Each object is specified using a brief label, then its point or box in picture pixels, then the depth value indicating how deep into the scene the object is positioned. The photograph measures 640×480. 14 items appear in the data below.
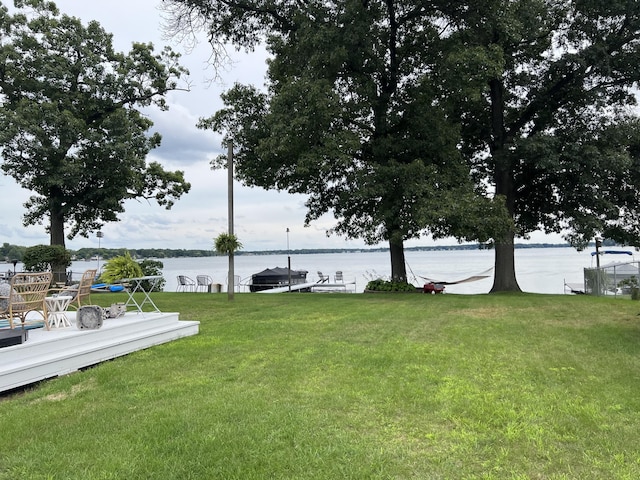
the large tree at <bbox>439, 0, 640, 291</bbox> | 13.54
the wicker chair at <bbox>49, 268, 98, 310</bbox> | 6.53
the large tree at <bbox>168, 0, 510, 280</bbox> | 12.96
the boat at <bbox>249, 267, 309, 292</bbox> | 25.94
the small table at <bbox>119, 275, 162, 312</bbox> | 6.79
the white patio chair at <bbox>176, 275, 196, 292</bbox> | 22.39
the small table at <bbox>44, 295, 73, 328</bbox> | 5.70
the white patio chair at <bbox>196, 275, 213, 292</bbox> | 22.37
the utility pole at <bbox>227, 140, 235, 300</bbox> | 12.07
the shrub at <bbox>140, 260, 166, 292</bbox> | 17.81
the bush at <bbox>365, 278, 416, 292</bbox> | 15.85
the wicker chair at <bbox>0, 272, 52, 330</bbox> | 5.06
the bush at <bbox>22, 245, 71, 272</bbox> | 14.26
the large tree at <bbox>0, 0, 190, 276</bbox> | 14.59
